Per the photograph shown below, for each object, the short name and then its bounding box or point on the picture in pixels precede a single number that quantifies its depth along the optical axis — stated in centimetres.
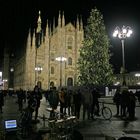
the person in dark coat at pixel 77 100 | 1580
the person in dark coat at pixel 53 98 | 1474
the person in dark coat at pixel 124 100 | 1576
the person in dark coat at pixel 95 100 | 1580
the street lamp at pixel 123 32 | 2484
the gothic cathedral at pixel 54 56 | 6705
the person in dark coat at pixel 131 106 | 1550
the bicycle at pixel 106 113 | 1542
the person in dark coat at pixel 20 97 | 2170
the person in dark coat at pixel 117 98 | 1782
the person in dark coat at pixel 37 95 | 1473
